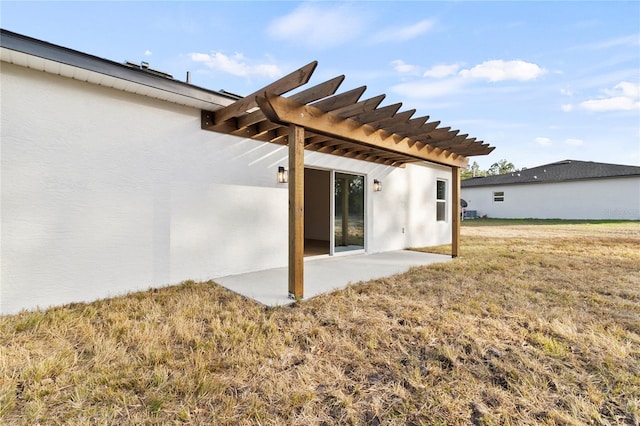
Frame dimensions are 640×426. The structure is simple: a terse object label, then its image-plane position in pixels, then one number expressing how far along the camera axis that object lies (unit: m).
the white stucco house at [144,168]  3.27
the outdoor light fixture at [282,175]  5.56
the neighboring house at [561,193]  18.33
